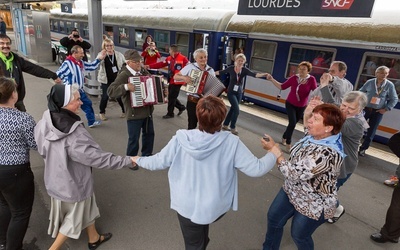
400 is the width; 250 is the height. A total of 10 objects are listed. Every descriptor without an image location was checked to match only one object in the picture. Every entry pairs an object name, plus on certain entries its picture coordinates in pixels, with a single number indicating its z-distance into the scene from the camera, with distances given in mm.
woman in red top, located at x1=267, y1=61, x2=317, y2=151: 4969
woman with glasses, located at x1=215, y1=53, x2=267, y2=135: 5684
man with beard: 3707
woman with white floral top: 1884
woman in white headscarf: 2068
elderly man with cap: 3609
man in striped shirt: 4945
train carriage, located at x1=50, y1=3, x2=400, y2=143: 5516
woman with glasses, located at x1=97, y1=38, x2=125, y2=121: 5884
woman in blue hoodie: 1783
